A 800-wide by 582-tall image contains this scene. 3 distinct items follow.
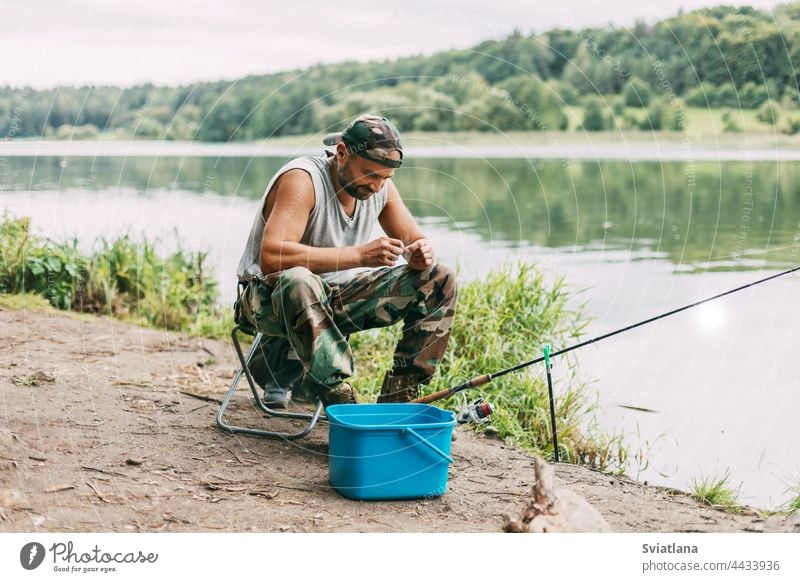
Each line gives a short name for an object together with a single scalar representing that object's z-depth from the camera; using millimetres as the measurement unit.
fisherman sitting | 3154
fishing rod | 3145
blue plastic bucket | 2812
